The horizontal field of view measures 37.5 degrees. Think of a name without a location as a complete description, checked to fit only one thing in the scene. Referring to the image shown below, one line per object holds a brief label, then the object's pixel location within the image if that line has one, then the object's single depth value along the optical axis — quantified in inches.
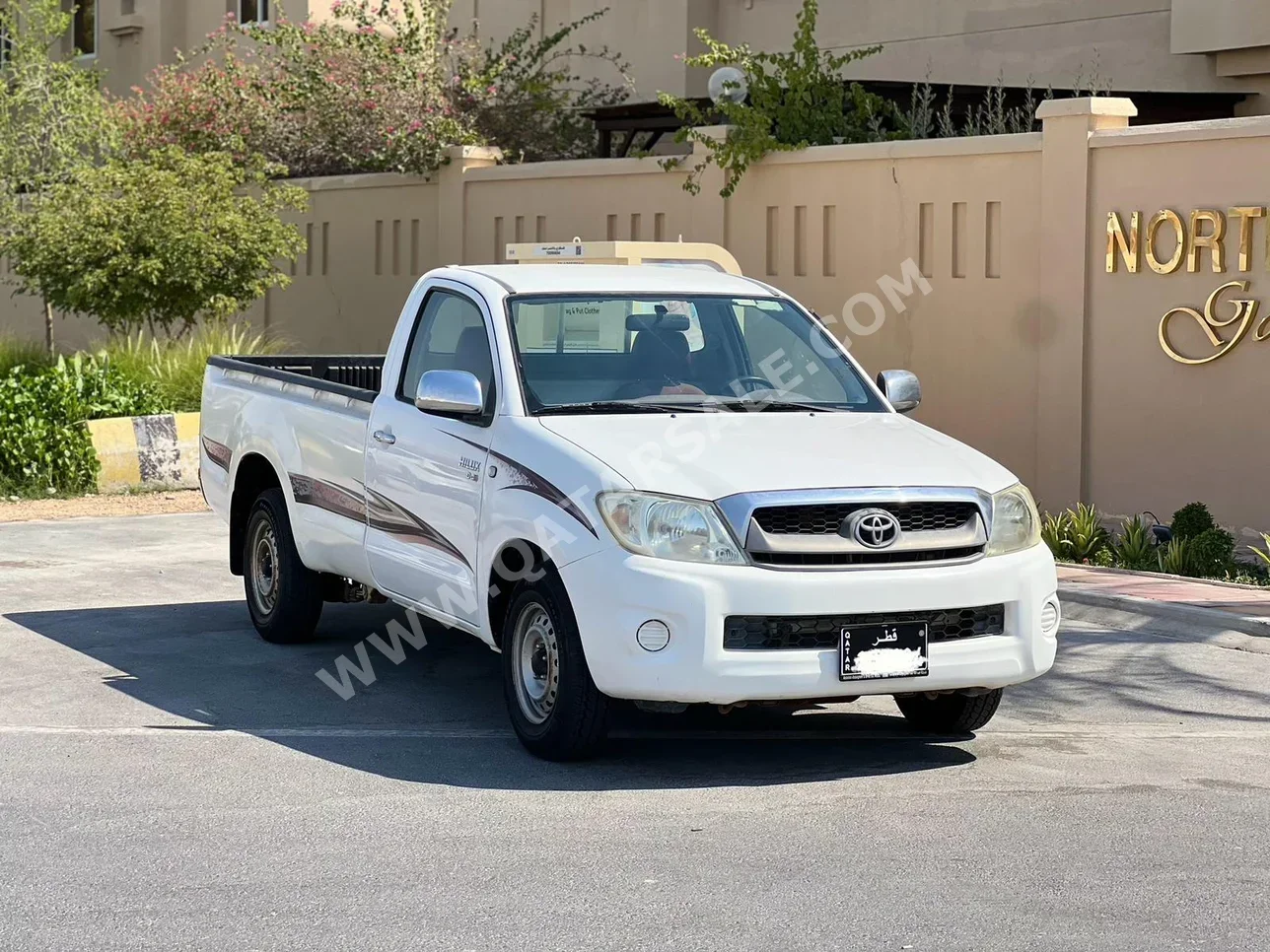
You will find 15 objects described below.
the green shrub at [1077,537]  513.0
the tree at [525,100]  833.5
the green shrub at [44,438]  633.6
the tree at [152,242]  757.9
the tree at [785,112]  634.2
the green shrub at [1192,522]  498.9
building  718.5
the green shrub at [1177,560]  486.3
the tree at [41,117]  906.7
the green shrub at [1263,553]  473.3
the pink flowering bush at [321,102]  826.8
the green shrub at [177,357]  702.5
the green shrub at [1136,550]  504.1
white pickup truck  267.6
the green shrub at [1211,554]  482.6
